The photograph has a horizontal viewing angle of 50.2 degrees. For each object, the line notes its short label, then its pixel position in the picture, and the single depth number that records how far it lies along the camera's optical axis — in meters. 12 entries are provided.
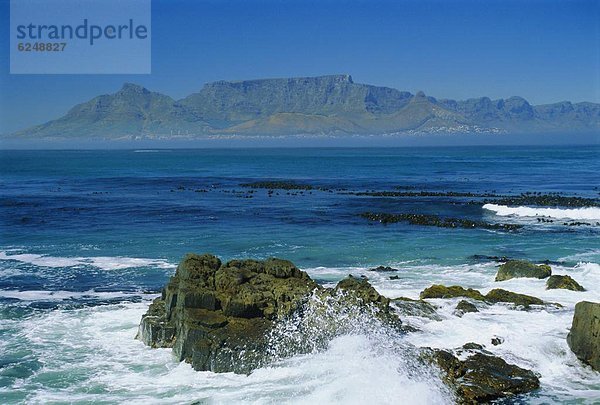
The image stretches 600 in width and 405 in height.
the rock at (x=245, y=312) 19.38
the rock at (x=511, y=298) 24.20
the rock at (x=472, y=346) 19.45
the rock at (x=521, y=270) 29.38
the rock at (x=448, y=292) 25.33
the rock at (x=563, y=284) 27.11
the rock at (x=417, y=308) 22.44
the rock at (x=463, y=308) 22.81
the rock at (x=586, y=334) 18.94
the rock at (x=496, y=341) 19.81
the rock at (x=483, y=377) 16.97
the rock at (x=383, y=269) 32.88
